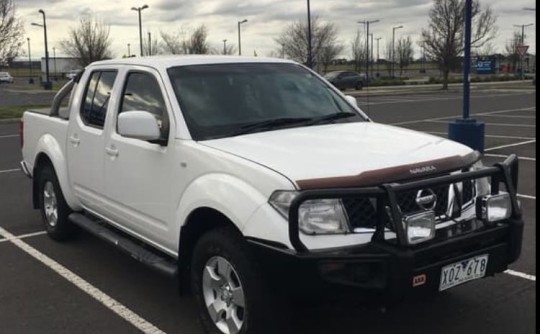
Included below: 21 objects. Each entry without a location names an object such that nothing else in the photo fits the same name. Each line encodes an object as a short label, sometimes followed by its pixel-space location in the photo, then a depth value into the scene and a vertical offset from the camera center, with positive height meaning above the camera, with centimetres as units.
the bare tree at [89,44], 4772 +440
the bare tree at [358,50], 6954 +510
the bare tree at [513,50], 7312 +528
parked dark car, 4566 +128
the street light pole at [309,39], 3606 +332
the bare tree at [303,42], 5572 +515
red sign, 3719 +263
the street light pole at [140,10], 5075 +730
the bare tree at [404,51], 7688 +562
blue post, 1062 -59
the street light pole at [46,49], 4570 +378
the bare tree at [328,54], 6059 +416
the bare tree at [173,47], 5958 +521
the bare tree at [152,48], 6356 +546
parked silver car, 7488 +302
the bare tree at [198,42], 5697 +526
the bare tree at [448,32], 4169 +437
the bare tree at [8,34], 2450 +275
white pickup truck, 320 -55
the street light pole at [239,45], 6109 +524
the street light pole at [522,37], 7011 +639
